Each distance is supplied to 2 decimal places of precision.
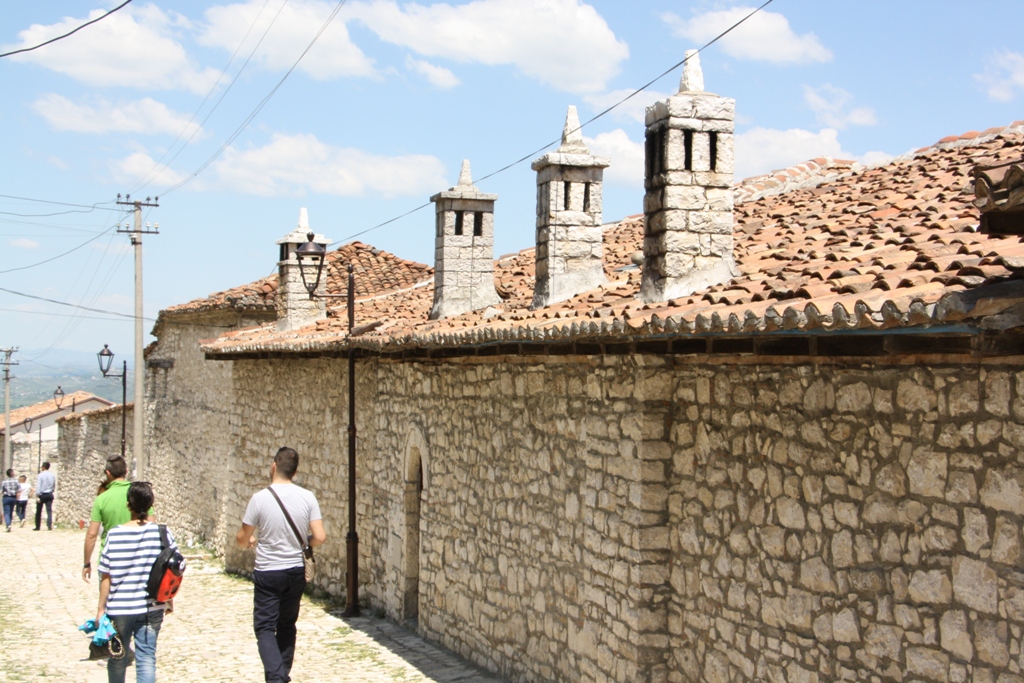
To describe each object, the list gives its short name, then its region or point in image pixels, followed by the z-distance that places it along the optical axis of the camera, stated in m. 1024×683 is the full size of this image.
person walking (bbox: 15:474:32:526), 29.11
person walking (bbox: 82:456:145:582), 7.91
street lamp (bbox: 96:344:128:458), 28.97
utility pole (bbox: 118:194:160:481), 23.05
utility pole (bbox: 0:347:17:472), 38.70
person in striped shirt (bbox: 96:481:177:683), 6.32
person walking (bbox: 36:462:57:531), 27.05
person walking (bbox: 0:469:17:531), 27.75
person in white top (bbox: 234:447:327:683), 6.59
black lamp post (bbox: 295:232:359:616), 12.44
